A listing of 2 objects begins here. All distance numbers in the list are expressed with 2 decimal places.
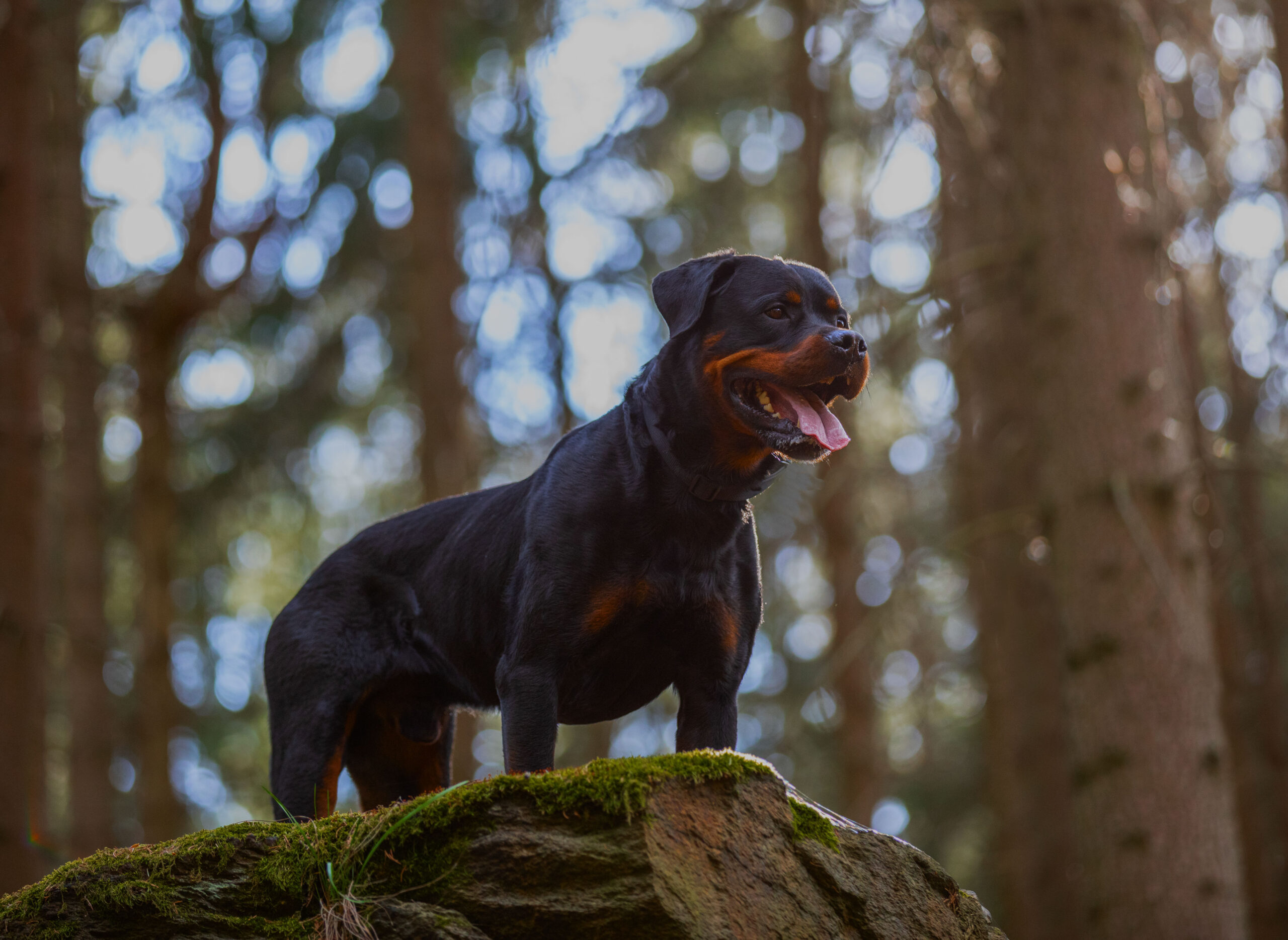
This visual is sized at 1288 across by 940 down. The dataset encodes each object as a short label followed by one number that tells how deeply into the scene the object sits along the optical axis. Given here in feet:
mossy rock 11.60
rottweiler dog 13.51
